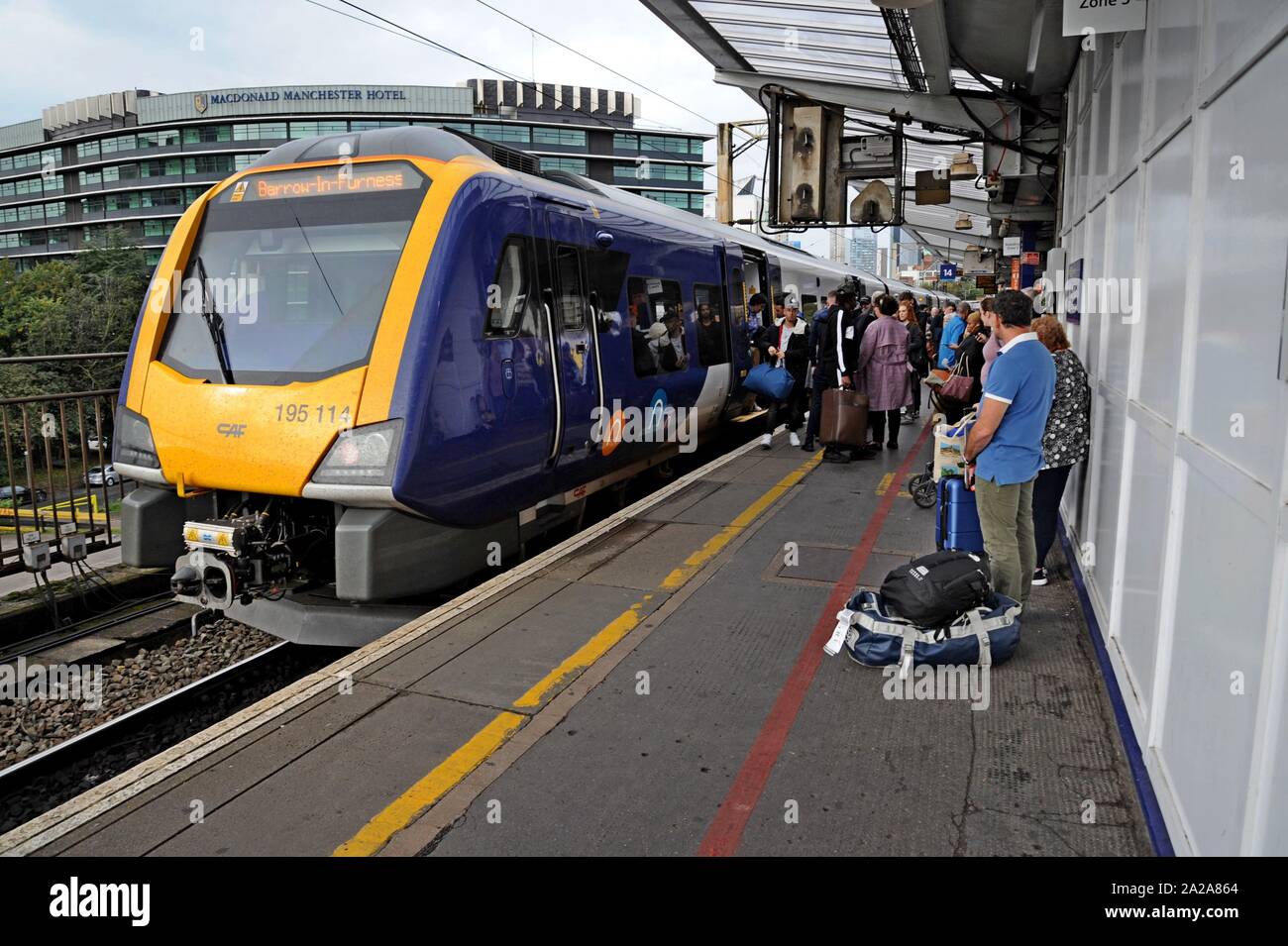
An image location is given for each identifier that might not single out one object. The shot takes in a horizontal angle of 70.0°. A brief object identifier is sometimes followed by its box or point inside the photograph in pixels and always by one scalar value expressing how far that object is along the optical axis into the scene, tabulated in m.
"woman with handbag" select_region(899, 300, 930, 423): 11.79
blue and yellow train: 5.04
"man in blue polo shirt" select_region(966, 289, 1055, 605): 4.54
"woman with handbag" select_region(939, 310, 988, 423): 7.30
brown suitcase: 9.61
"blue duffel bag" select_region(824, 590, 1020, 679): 4.31
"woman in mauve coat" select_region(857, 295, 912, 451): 9.70
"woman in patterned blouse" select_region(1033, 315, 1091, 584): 5.17
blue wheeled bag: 5.91
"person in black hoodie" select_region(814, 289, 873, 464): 9.59
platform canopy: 7.27
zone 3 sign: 3.99
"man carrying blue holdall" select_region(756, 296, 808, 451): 10.80
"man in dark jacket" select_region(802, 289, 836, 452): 9.74
